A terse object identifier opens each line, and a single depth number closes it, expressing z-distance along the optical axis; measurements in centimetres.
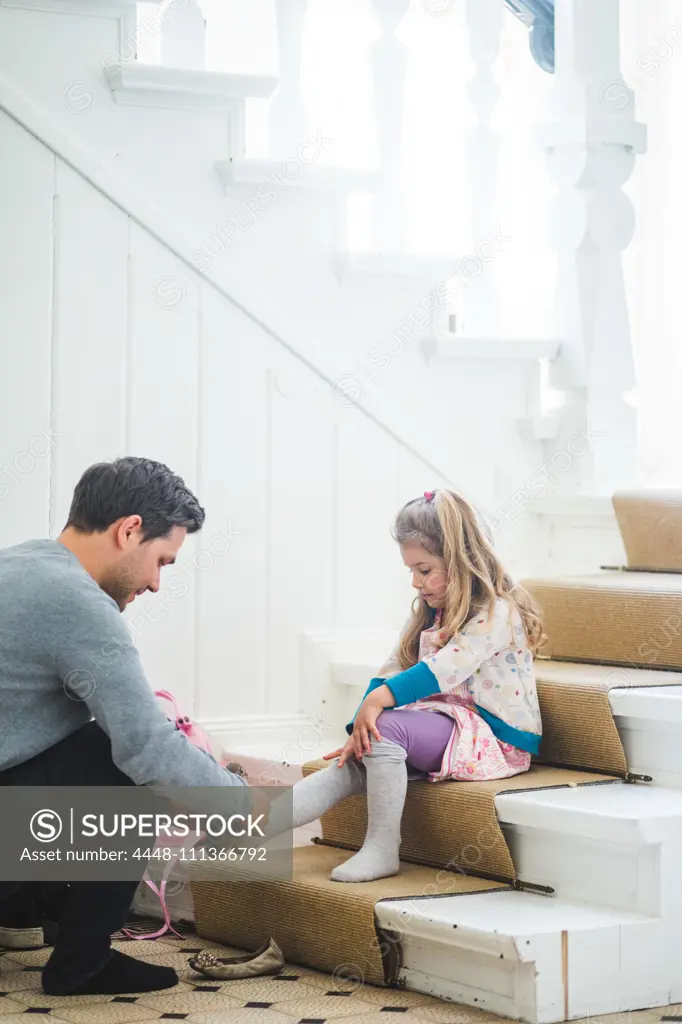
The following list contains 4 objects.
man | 370
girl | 426
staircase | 359
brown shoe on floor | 402
